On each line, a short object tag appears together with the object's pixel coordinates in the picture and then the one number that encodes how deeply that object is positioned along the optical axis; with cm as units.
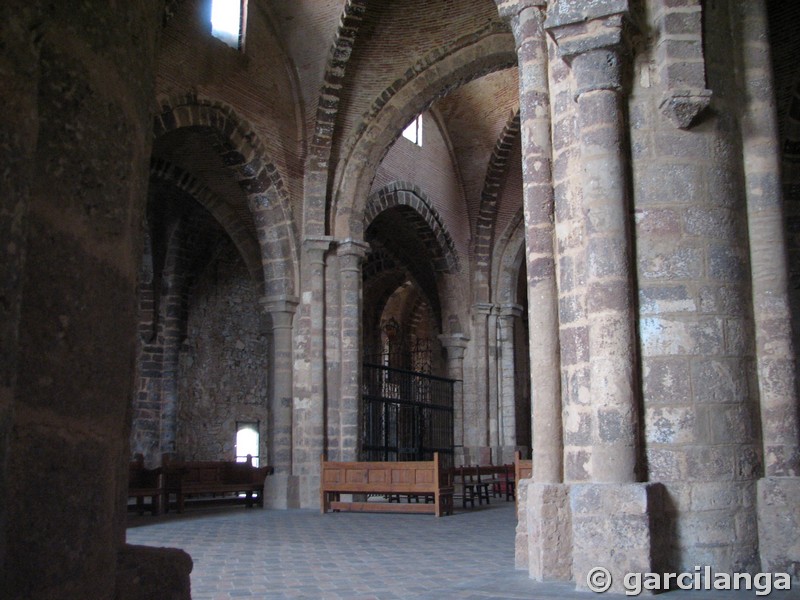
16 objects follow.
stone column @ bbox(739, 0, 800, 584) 591
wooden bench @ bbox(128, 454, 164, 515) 1279
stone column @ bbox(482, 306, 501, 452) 1959
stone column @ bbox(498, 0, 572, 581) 601
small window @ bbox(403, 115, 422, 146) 1895
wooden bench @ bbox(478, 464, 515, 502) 1489
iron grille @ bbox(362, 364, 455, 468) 1883
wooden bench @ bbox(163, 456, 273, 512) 1344
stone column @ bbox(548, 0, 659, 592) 564
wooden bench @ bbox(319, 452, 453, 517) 1237
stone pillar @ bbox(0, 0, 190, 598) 144
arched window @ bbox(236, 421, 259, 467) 2066
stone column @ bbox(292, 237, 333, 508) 1448
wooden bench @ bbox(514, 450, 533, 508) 1121
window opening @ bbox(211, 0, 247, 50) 1409
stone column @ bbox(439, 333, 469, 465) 1989
